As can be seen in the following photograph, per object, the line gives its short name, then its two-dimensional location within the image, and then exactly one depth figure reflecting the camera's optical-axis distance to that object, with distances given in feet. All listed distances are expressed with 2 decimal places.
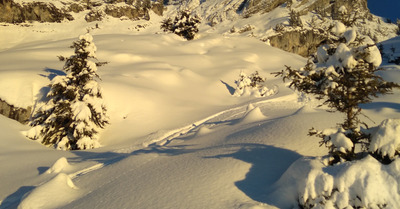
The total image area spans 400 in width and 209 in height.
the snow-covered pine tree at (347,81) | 15.94
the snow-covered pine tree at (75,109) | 39.88
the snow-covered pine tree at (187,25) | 130.70
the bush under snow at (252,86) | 66.80
